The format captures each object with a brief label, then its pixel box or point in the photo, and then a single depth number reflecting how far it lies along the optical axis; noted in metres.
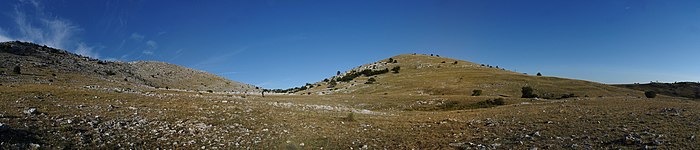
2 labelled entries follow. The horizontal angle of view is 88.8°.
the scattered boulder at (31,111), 17.54
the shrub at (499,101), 37.59
